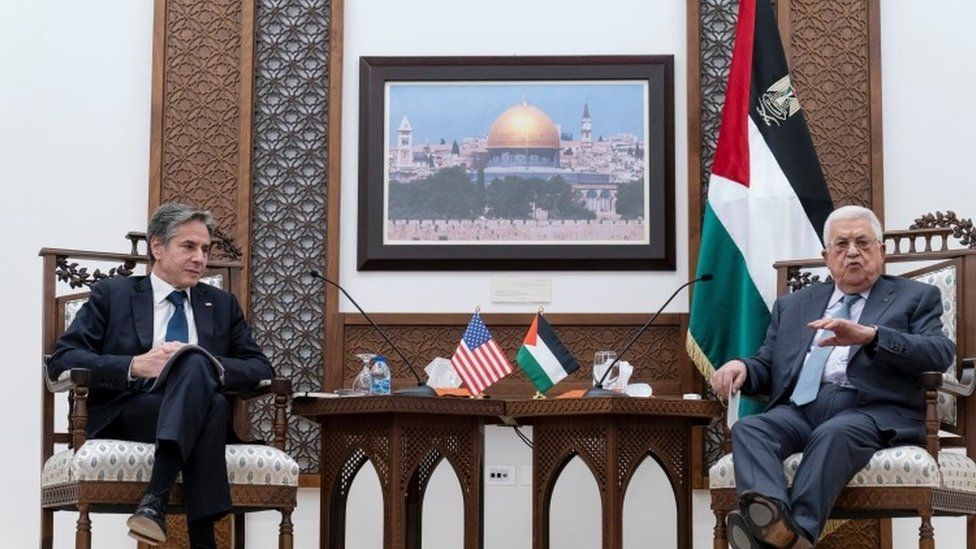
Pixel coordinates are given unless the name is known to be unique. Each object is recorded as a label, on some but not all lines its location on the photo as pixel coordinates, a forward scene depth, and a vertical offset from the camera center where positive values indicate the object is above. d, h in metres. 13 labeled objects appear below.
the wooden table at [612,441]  4.26 -0.36
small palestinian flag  4.81 -0.12
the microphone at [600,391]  4.35 -0.21
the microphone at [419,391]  4.43 -0.21
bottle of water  4.66 -0.18
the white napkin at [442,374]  4.89 -0.18
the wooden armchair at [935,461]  3.94 -0.38
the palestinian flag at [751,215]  5.34 +0.41
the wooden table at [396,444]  4.32 -0.38
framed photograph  5.71 +0.66
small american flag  4.83 -0.13
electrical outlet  5.60 -0.60
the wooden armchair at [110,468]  4.05 -0.43
